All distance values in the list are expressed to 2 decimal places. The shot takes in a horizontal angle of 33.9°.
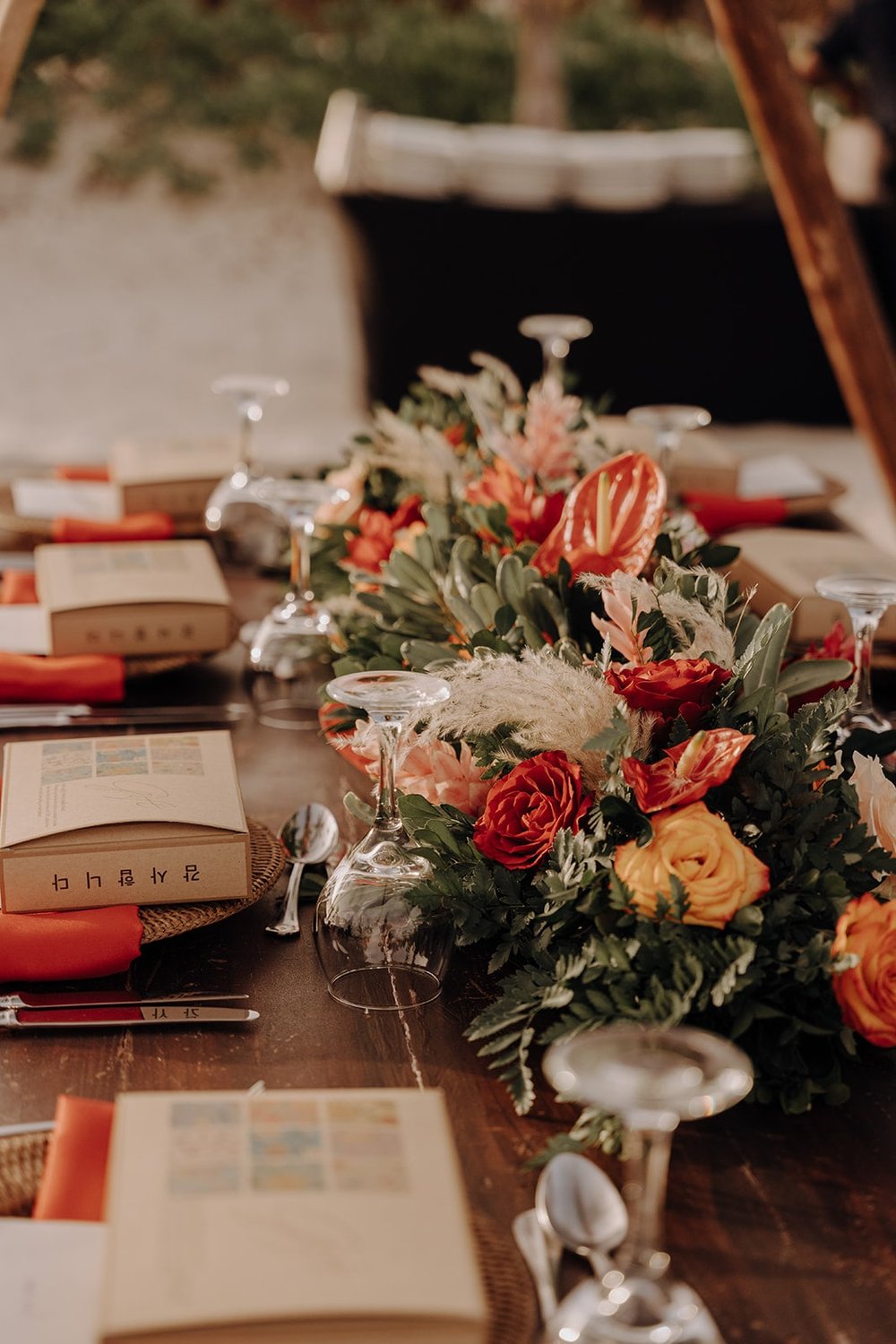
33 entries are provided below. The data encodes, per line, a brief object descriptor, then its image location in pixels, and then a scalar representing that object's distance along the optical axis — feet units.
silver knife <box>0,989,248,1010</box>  3.22
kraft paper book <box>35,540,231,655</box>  5.40
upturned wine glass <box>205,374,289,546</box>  6.63
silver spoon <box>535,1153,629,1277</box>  2.46
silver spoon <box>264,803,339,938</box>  3.95
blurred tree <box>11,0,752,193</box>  33.30
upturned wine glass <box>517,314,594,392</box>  7.19
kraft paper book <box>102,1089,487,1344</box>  2.02
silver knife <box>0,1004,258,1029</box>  3.14
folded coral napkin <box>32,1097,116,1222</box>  2.50
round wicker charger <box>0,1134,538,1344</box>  2.31
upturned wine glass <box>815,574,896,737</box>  4.03
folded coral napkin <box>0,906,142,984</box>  3.30
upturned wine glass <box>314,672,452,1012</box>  3.21
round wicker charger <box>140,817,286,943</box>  3.42
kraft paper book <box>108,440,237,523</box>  7.49
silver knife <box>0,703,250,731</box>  5.06
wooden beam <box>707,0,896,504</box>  7.73
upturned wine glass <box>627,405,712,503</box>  6.52
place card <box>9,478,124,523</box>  7.47
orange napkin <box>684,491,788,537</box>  7.32
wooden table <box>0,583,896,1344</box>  2.48
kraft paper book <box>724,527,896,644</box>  5.62
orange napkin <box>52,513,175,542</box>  7.11
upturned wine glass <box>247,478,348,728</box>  5.38
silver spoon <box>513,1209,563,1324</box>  2.38
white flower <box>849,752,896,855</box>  3.34
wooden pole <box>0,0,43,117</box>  5.96
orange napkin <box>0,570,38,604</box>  6.11
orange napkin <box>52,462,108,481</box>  8.06
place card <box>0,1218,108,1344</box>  2.22
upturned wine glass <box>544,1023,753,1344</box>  1.92
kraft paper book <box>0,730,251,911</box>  3.43
